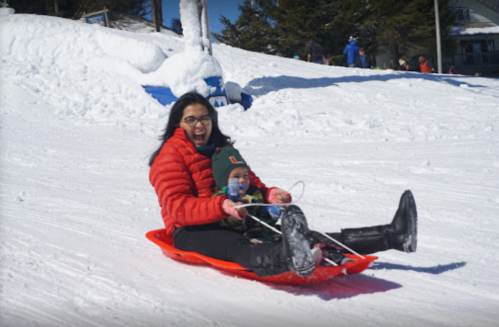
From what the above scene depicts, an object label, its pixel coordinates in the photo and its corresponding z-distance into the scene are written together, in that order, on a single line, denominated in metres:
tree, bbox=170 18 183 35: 33.58
